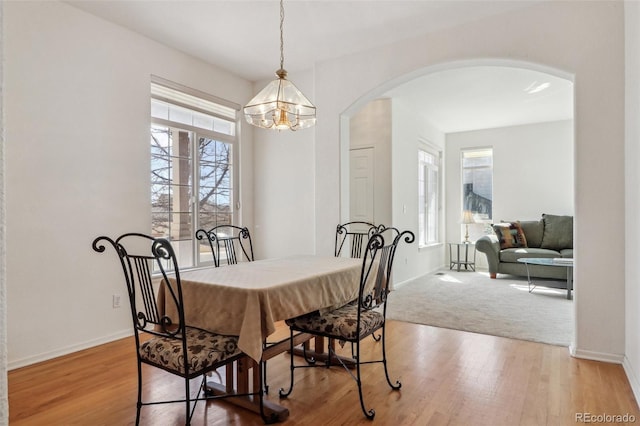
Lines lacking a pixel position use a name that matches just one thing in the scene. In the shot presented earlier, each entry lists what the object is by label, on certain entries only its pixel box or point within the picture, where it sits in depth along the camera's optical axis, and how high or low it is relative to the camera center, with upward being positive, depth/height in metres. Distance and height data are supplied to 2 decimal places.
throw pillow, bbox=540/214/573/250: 6.42 -0.39
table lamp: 7.38 -0.14
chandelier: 2.56 +0.73
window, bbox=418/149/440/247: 7.02 +0.28
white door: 5.83 +0.42
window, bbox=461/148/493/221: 7.77 +0.60
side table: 7.40 -0.91
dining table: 1.88 -0.49
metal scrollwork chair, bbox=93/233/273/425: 1.76 -0.67
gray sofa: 6.25 -0.56
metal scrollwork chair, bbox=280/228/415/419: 2.19 -0.68
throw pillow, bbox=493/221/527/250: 6.61 -0.44
